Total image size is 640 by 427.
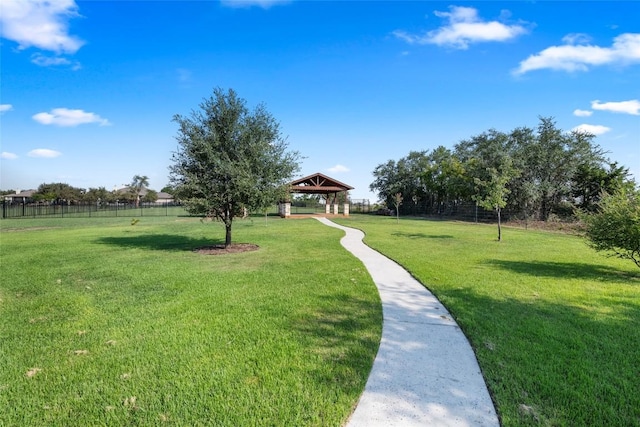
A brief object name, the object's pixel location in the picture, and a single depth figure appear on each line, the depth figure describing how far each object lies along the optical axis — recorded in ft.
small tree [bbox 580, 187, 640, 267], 22.65
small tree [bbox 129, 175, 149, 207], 302.17
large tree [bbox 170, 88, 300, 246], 34.30
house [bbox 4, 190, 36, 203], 223.57
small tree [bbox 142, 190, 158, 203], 285.76
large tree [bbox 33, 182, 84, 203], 210.81
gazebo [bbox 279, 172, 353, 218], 101.45
